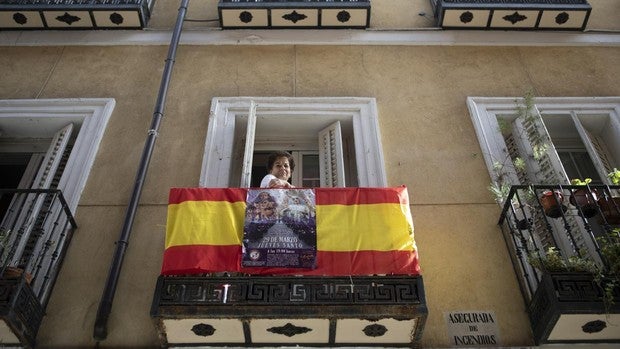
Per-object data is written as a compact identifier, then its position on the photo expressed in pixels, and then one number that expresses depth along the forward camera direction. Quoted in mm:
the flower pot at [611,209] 5859
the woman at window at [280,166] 6719
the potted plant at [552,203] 5918
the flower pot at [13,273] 5523
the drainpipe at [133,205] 5715
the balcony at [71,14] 9055
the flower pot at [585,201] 5941
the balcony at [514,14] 9086
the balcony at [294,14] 9070
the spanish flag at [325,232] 5344
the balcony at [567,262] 5109
